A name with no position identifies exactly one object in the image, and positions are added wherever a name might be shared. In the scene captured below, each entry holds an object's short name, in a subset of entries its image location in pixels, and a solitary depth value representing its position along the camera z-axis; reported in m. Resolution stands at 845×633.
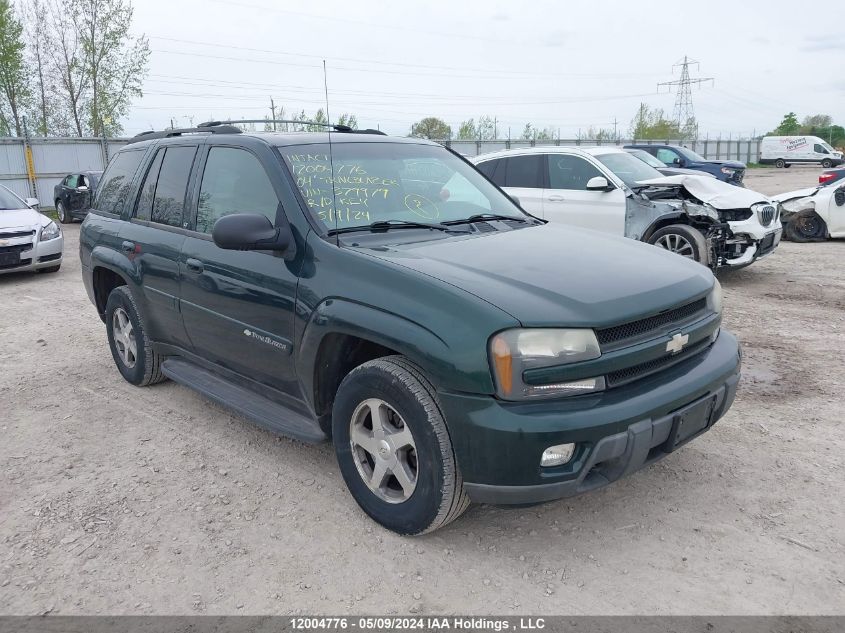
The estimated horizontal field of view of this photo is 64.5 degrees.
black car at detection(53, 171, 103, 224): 17.92
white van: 44.53
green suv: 2.62
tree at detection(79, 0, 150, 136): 30.20
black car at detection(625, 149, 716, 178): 10.88
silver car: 9.62
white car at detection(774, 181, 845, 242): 11.75
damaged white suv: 8.38
